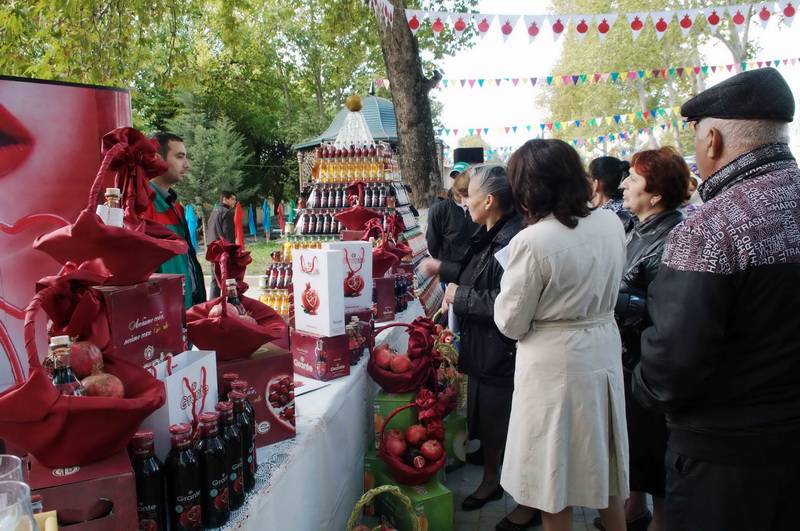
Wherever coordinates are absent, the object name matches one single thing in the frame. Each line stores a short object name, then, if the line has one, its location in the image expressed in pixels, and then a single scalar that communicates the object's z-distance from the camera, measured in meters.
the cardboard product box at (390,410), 2.82
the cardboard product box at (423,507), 2.50
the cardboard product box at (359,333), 2.74
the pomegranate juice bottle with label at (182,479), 1.24
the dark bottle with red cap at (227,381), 1.64
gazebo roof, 14.99
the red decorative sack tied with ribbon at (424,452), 2.58
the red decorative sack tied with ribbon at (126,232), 1.29
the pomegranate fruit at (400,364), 2.91
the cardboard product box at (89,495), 1.04
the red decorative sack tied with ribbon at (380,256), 3.59
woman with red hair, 2.65
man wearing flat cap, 1.39
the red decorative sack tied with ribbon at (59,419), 1.02
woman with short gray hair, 2.62
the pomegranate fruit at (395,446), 2.64
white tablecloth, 1.59
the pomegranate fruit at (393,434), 2.71
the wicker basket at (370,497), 2.16
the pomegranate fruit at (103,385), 1.15
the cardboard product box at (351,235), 3.96
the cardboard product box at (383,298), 3.69
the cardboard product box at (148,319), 1.29
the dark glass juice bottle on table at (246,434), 1.49
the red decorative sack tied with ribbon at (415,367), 2.88
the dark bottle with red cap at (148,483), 1.17
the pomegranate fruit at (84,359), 1.16
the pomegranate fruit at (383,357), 2.94
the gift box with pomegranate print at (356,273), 2.92
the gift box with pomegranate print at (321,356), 2.47
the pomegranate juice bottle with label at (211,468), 1.31
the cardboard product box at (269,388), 1.78
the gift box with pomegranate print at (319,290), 2.37
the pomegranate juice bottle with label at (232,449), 1.38
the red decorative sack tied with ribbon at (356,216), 4.09
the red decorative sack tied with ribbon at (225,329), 1.72
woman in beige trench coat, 2.01
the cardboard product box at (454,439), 3.48
